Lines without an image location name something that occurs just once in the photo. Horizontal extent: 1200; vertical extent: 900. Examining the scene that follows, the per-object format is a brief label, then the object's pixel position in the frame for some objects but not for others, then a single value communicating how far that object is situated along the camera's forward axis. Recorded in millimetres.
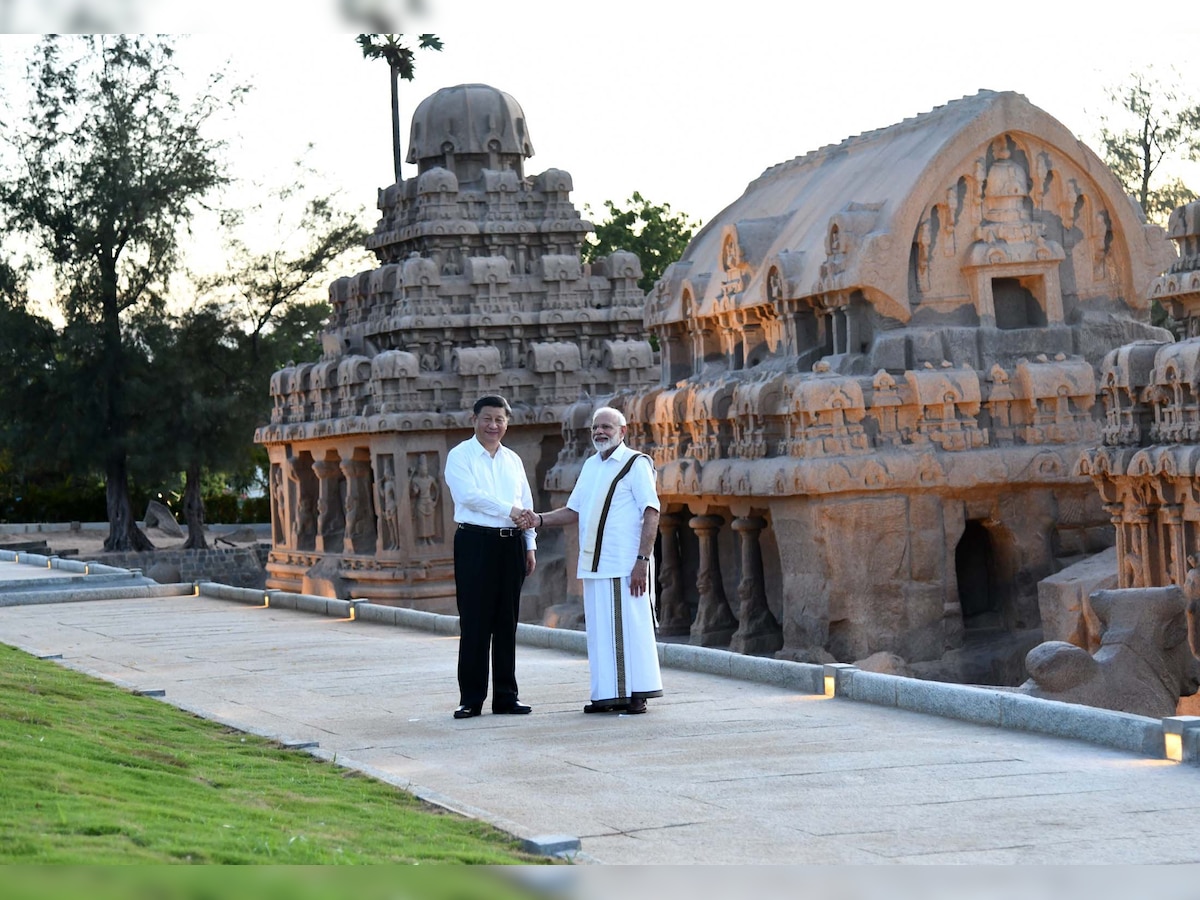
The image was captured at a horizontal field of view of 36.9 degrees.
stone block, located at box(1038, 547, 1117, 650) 17844
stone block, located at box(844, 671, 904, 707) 10555
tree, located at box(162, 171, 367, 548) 42812
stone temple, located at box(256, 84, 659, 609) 29406
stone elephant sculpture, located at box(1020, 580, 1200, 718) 12812
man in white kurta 10688
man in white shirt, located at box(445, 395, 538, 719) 10867
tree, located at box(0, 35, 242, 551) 41906
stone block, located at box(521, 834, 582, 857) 6594
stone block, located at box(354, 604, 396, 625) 17453
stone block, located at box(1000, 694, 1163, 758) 8641
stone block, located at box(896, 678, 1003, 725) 9734
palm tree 46938
